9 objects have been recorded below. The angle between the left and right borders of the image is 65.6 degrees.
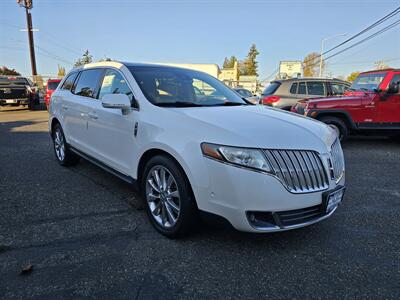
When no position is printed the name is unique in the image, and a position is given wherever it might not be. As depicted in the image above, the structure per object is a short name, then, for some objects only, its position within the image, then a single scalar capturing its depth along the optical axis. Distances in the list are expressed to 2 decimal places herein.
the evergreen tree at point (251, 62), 90.19
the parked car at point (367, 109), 7.11
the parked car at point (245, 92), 17.30
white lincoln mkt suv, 2.36
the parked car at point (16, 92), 15.70
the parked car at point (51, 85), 15.70
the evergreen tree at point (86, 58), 58.42
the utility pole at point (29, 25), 25.62
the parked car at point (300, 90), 9.62
